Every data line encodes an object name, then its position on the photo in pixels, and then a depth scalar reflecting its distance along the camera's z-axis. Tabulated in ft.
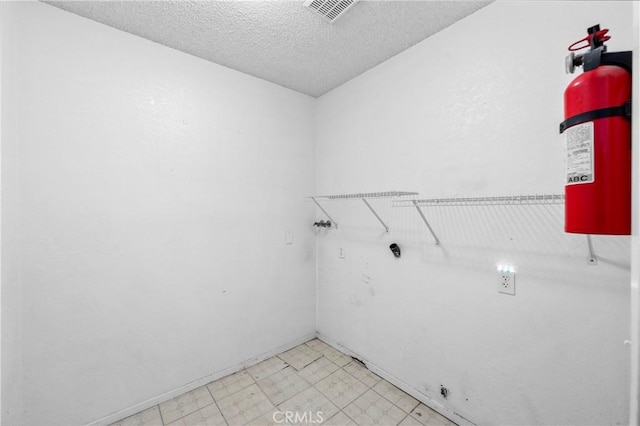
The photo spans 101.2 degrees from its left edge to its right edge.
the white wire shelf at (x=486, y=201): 4.40
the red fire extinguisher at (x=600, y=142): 2.49
